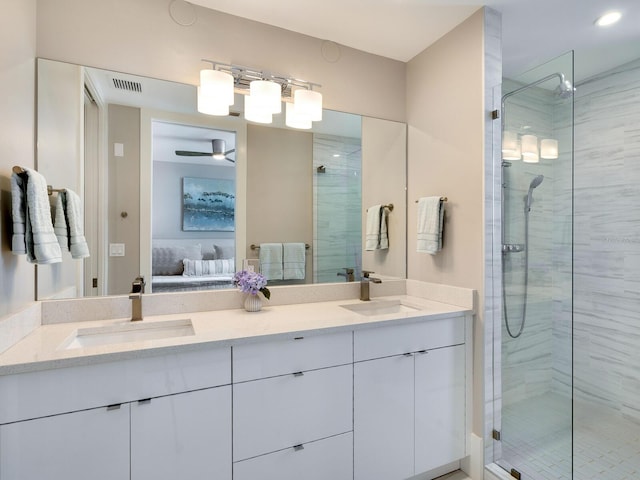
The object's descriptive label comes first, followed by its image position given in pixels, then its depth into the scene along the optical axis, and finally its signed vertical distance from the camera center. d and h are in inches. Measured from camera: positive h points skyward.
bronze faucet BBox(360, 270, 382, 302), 85.0 -11.7
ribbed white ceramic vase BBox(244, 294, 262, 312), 70.9 -14.0
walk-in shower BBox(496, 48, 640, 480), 72.2 -12.6
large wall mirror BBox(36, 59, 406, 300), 62.9 +12.5
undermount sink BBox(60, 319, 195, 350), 56.9 -17.1
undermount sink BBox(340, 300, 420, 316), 81.2 -17.0
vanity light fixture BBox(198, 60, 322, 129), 68.6 +31.9
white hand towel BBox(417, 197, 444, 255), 79.3 +3.4
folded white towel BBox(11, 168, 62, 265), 47.7 +2.4
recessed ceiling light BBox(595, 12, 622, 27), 72.3 +49.4
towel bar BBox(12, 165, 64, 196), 47.1 +9.7
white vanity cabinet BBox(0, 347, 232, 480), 41.5 -24.9
